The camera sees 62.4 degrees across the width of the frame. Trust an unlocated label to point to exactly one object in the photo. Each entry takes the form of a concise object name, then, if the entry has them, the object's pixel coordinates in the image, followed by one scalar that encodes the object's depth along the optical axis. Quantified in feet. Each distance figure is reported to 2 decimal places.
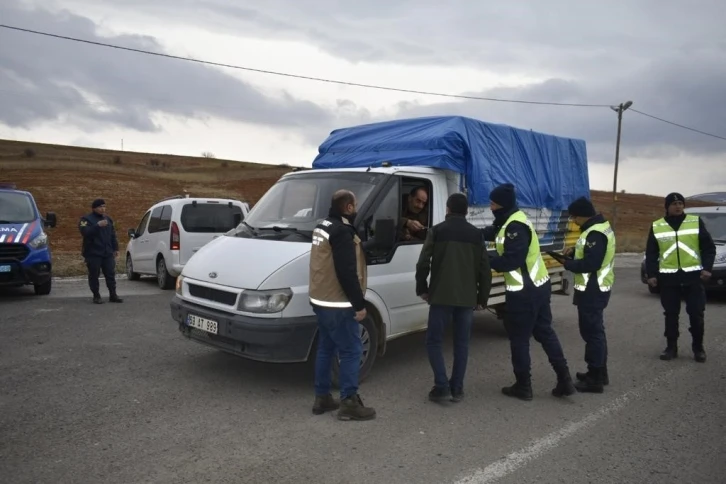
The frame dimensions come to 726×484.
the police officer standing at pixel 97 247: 31.37
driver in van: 19.83
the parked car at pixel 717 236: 34.94
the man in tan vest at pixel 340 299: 14.78
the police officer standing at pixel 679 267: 21.86
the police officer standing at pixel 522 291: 17.04
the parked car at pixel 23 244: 31.32
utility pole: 95.26
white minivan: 36.81
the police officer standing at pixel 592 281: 18.29
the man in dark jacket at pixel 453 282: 16.34
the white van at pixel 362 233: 16.46
